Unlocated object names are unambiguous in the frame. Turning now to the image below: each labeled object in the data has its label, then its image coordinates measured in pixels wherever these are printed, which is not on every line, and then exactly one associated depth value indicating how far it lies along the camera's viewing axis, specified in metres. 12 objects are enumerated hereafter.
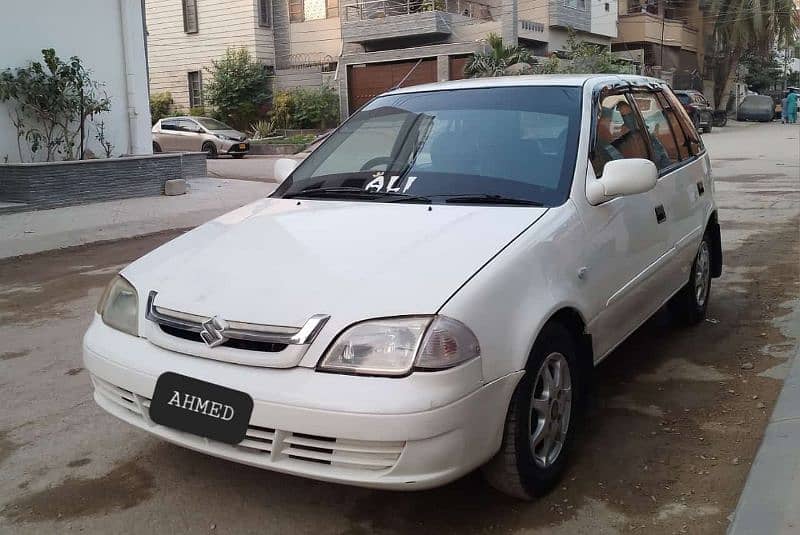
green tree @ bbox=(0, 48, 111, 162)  11.93
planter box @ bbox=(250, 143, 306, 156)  23.67
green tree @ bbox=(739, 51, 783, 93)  55.69
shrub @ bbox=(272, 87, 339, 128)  28.27
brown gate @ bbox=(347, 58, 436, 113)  28.19
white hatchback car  2.59
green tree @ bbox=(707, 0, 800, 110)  38.66
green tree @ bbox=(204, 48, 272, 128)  29.14
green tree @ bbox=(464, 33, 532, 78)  25.61
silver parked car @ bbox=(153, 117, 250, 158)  23.02
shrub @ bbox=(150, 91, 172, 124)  31.61
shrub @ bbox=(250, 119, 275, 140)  28.06
